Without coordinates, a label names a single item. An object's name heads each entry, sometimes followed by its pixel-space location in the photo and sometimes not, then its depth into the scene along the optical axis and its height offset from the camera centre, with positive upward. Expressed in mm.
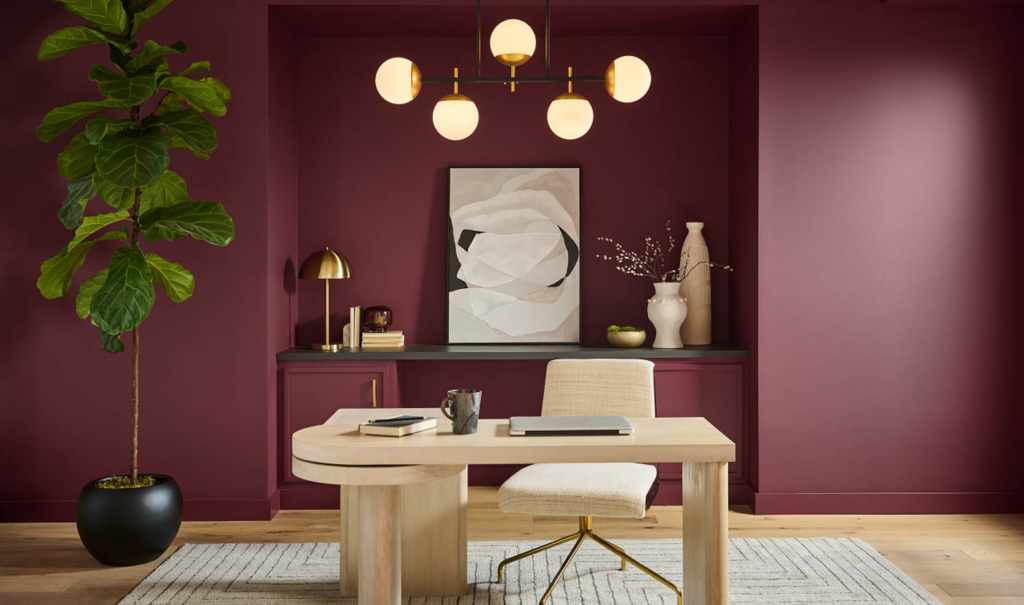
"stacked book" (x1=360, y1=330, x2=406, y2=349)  4305 -244
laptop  2375 -401
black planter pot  3240 -950
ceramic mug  2406 -354
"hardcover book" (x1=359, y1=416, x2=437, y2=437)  2354 -399
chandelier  2307 +650
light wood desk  2236 -481
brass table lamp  4258 +144
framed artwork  4590 +210
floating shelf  4082 -305
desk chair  2680 -662
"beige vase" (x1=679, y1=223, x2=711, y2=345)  4426 +22
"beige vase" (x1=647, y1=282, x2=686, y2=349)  4270 -99
